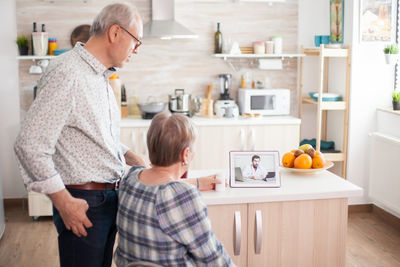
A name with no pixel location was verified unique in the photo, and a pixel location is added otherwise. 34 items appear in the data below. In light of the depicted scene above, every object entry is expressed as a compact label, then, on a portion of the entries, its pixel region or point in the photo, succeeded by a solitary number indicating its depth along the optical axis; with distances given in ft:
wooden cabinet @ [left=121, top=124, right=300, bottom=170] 13.53
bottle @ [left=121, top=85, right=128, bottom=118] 14.43
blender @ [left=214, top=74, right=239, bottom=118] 14.35
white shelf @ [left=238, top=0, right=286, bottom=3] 15.02
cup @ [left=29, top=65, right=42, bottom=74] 14.24
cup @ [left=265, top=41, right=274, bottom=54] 14.66
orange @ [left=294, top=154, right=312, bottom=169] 7.87
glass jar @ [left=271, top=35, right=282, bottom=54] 14.64
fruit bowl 7.82
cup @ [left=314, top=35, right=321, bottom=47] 14.39
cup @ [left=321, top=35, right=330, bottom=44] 14.26
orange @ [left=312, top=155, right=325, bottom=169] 7.88
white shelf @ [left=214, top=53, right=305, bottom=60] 14.44
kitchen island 6.89
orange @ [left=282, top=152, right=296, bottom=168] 8.02
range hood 13.79
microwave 14.62
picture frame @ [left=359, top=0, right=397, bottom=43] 13.61
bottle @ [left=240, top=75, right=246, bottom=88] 15.16
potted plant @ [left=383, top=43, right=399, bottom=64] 13.00
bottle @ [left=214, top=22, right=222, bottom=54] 14.80
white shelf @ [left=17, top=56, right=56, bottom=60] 13.96
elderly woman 4.94
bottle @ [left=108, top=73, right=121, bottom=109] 13.83
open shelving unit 13.65
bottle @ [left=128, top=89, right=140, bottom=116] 14.92
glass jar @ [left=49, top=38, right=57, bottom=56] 14.23
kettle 14.20
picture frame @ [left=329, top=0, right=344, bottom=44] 14.25
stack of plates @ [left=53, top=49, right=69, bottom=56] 14.02
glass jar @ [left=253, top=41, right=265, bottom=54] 14.62
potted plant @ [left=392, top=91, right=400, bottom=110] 13.10
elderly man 5.05
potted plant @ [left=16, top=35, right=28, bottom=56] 14.08
